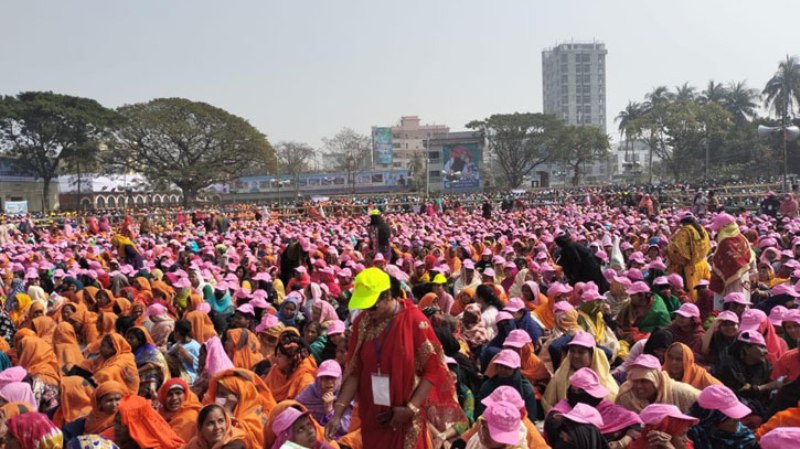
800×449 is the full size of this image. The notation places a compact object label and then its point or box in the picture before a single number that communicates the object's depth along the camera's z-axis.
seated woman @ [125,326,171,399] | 4.61
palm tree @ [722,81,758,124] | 57.44
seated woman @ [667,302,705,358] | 5.15
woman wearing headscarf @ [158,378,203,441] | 3.96
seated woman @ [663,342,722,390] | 4.10
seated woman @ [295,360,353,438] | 4.18
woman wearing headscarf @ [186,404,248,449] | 3.38
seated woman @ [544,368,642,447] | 3.33
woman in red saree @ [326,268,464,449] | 3.04
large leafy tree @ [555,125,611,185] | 54.75
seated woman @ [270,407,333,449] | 3.27
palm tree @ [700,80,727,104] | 58.28
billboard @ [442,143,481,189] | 55.16
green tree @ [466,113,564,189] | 54.44
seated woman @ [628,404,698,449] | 3.20
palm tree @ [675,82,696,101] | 60.53
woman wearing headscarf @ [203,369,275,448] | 3.99
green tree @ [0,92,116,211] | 40.94
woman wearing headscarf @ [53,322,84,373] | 5.71
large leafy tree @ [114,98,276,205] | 41.88
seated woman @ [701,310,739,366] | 4.68
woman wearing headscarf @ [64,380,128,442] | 3.85
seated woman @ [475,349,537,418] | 4.32
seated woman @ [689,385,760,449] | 3.33
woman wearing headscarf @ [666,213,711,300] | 7.55
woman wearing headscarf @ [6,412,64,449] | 3.50
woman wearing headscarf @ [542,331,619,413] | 4.27
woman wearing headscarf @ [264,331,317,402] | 4.67
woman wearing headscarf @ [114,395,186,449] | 3.58
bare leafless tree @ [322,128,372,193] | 69.88
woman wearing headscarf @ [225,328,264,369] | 5.46
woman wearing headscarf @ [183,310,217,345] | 6.15
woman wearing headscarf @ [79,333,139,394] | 4.55
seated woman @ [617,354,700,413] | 3.82
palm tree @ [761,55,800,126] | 46.47
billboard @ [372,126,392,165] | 71.31
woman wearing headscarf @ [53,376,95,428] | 4.39
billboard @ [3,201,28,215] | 37.50
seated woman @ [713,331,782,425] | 4.21
